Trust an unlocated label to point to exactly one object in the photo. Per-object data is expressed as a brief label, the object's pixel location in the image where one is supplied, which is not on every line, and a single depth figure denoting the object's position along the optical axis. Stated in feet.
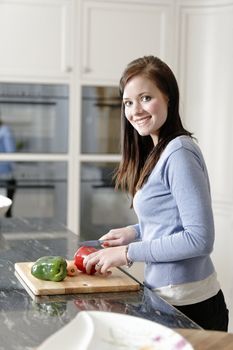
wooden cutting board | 7.83
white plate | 6.24
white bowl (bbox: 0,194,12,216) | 10.72
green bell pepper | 8.01
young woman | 7.79
